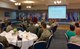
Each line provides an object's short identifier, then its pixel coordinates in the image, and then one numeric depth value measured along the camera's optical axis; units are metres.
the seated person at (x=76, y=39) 1.88
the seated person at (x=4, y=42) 1.81
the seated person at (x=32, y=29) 3.19
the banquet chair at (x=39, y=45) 1.85
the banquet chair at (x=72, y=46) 1.60
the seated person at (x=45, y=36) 2.15
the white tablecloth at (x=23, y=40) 2.12
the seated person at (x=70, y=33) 2.41
